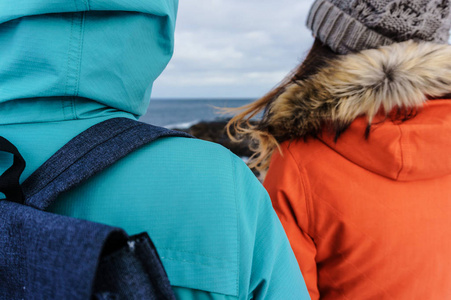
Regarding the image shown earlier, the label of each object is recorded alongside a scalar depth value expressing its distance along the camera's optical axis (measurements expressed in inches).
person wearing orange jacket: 23.5
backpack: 12.2
